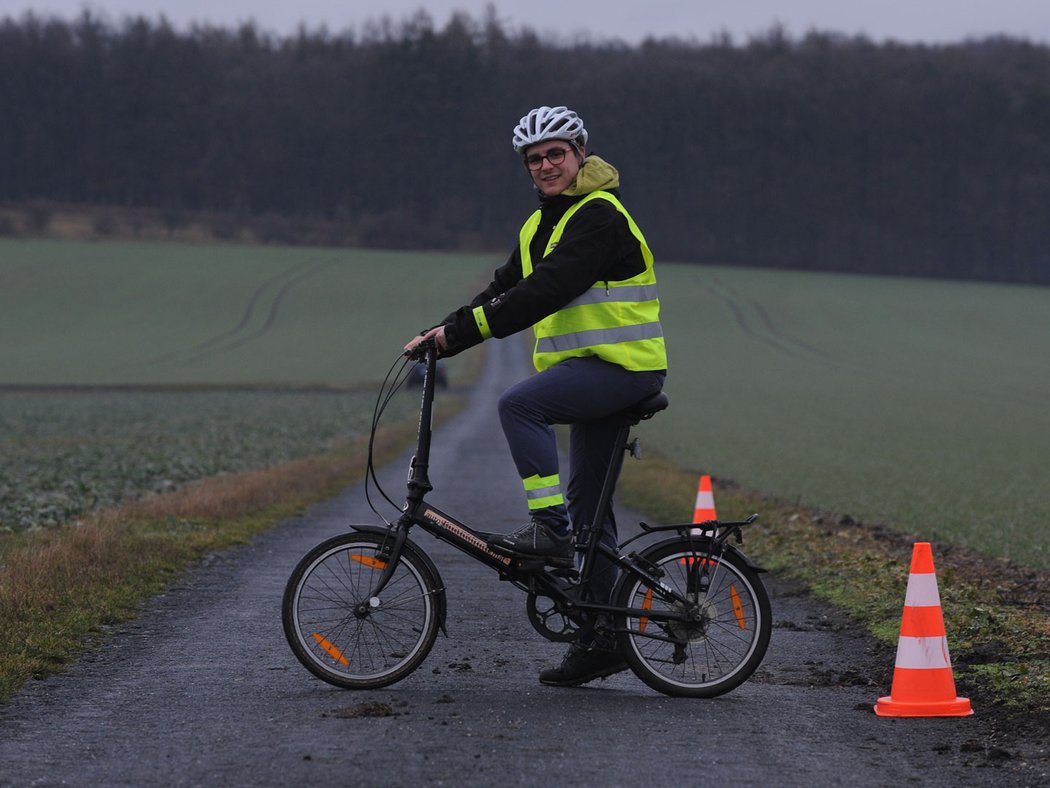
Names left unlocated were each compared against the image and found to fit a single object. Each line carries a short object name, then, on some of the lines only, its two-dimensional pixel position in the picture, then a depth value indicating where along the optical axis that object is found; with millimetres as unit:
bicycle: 12516
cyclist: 12097
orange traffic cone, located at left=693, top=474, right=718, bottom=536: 23475
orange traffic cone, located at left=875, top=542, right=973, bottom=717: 11641
